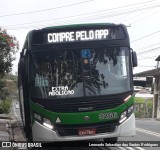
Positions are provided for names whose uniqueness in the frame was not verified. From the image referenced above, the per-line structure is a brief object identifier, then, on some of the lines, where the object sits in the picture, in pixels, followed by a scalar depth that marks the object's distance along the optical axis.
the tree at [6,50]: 20.55
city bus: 9.70
